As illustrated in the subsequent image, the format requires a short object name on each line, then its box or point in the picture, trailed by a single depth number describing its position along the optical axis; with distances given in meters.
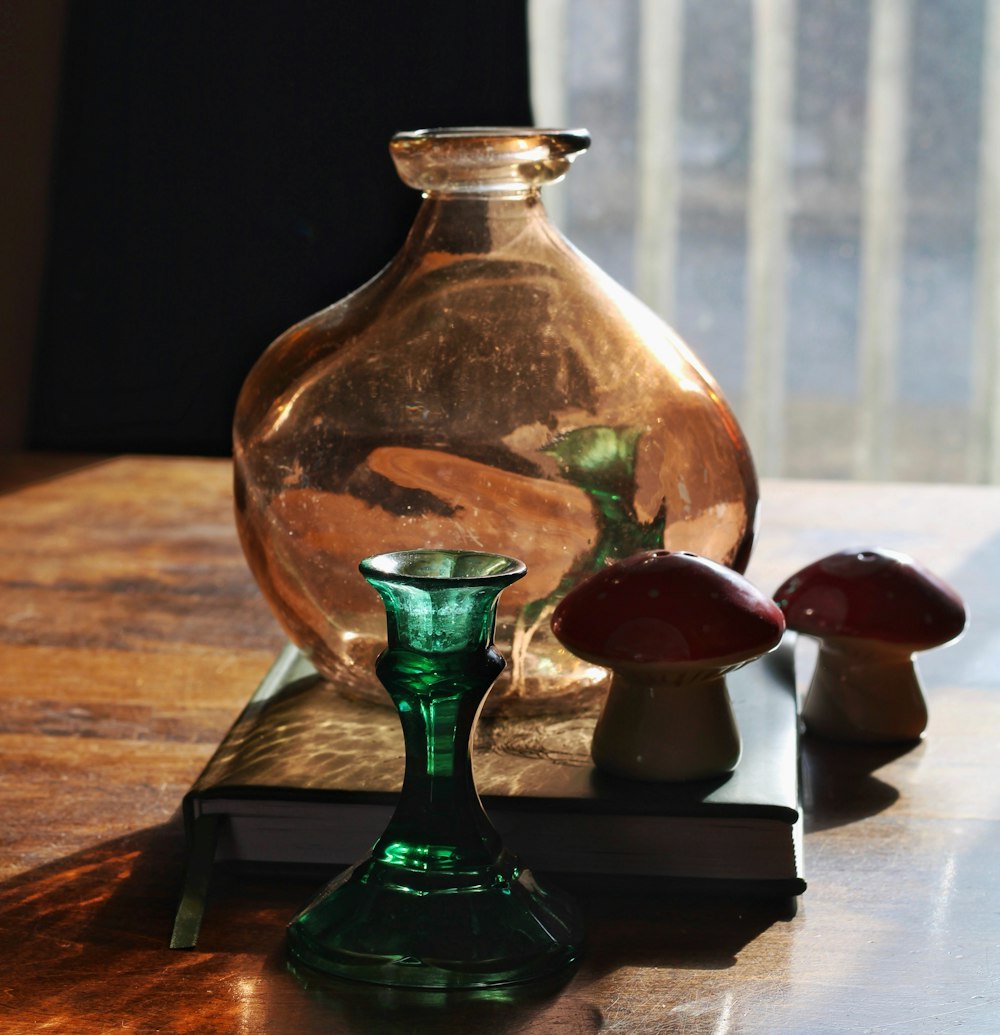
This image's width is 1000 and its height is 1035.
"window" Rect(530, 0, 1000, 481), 3.81
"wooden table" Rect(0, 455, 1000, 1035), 0.85
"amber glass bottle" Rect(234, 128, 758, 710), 0.97
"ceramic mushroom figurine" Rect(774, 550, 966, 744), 1.01
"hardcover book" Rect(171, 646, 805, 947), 0.90
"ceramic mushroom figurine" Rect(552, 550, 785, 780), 0.90
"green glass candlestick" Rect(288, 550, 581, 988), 0.85
